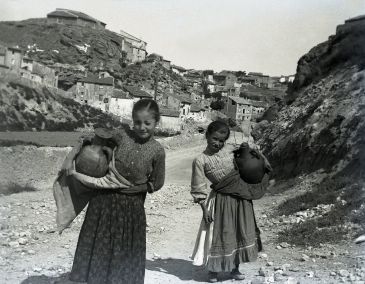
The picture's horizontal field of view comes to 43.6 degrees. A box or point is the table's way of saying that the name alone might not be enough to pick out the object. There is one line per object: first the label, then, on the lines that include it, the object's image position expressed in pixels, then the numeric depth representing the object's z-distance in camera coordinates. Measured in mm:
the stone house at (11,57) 56525
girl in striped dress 5129
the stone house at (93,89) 62469
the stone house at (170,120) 54100
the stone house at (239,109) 76562
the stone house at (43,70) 61594
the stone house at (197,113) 70112
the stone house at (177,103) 66694
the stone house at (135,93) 64562
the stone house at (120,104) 61188
